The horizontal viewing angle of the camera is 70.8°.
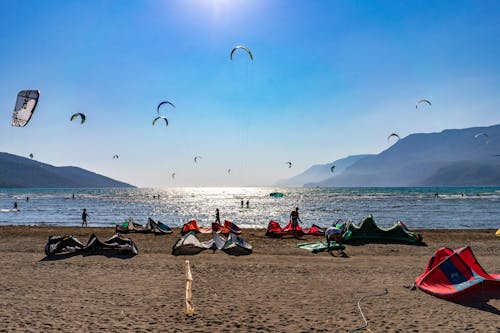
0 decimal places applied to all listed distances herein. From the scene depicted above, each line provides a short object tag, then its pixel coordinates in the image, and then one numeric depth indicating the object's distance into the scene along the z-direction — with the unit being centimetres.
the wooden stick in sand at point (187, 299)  847
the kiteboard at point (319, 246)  1830
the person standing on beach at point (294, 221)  2402
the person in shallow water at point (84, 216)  3490
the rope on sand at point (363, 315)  766
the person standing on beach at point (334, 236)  1783
